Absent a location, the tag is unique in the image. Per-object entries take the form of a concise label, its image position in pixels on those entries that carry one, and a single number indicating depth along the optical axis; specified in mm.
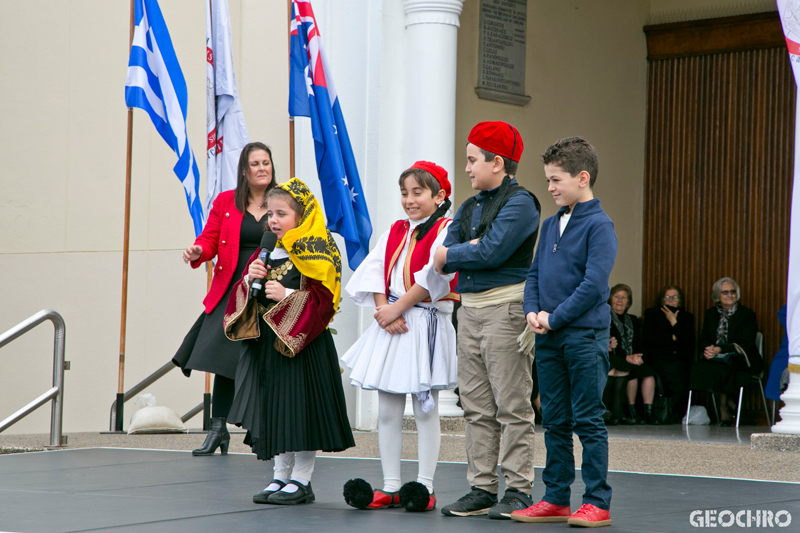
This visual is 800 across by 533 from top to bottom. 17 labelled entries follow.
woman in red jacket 10365
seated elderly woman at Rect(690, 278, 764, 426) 17058
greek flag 13755
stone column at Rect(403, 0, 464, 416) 14586
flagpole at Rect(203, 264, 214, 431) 12984
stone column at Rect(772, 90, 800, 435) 12035
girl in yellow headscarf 7647
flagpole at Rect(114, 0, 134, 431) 13437
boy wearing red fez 7174
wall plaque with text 18330
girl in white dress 7481
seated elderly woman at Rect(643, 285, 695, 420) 17795
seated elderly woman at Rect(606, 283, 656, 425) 17145
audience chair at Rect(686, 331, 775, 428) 17130
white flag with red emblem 13646
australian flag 13813
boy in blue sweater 6668
